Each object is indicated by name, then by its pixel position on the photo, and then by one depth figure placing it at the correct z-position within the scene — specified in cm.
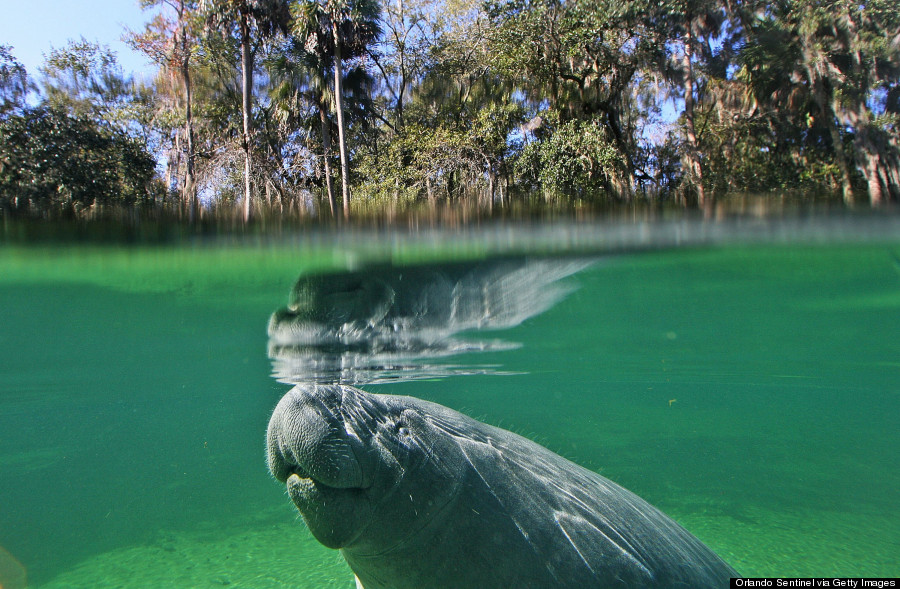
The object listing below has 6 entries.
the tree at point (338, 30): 1722
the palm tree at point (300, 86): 1939
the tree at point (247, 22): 1878
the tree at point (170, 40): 1994
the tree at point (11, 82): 1306
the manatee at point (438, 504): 240
